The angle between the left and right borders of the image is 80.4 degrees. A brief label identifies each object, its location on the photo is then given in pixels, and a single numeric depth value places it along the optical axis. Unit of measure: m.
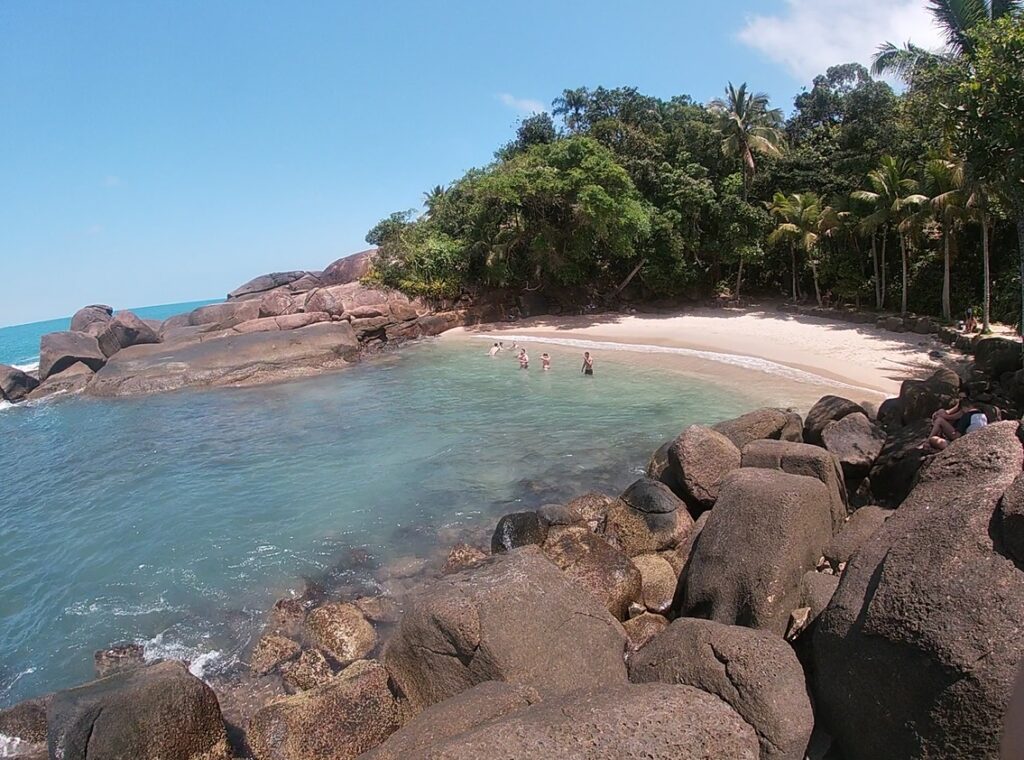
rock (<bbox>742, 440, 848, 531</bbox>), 8.27
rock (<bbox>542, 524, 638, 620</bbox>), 7.72
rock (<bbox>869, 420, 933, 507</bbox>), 9.64
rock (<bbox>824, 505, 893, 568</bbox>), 6.78
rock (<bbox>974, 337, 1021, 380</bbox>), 14.16
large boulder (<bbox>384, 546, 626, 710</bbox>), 5.37
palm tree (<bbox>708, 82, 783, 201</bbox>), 33.41
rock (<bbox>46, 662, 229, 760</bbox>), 5.25
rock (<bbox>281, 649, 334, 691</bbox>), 7.61
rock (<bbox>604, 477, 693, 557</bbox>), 9.73
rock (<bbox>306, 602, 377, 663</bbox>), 8.15
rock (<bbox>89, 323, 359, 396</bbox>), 27.77
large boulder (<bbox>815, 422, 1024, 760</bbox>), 3.81
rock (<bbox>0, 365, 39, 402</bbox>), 29.86
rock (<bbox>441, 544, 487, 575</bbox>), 9.91
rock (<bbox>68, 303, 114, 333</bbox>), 37.98
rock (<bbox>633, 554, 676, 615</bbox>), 7.96
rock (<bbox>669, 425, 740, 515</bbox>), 10.47
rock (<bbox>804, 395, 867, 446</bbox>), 12.24
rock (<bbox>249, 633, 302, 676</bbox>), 8.08
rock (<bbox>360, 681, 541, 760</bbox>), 4.14
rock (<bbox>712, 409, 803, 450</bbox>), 12.09
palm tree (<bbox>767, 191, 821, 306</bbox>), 30.14
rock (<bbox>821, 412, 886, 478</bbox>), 10.49
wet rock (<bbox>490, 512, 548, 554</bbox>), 9.47
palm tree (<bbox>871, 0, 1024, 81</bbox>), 18.41
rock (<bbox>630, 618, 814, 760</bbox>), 4.28
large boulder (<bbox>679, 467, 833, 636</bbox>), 6.02
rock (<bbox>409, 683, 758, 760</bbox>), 3.36
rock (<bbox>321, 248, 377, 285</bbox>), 43.69
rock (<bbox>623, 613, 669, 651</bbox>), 7.02
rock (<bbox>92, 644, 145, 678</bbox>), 8.30
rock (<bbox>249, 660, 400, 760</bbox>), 5.50
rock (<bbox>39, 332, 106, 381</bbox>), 31.31
